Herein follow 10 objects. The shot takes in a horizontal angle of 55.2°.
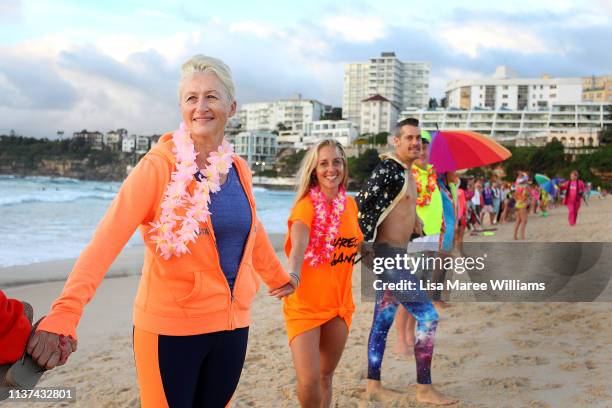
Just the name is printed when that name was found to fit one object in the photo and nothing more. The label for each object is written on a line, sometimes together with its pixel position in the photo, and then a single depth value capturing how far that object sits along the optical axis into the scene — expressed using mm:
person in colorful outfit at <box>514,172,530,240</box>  15745
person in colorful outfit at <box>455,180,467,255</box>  10750
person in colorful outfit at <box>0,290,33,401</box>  1523
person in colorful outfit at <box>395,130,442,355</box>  5398
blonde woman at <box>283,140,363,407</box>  3330
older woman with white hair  2137
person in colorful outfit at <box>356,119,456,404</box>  4012
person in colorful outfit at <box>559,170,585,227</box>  17781
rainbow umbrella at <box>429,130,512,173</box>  6629
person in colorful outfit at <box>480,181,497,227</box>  22719
